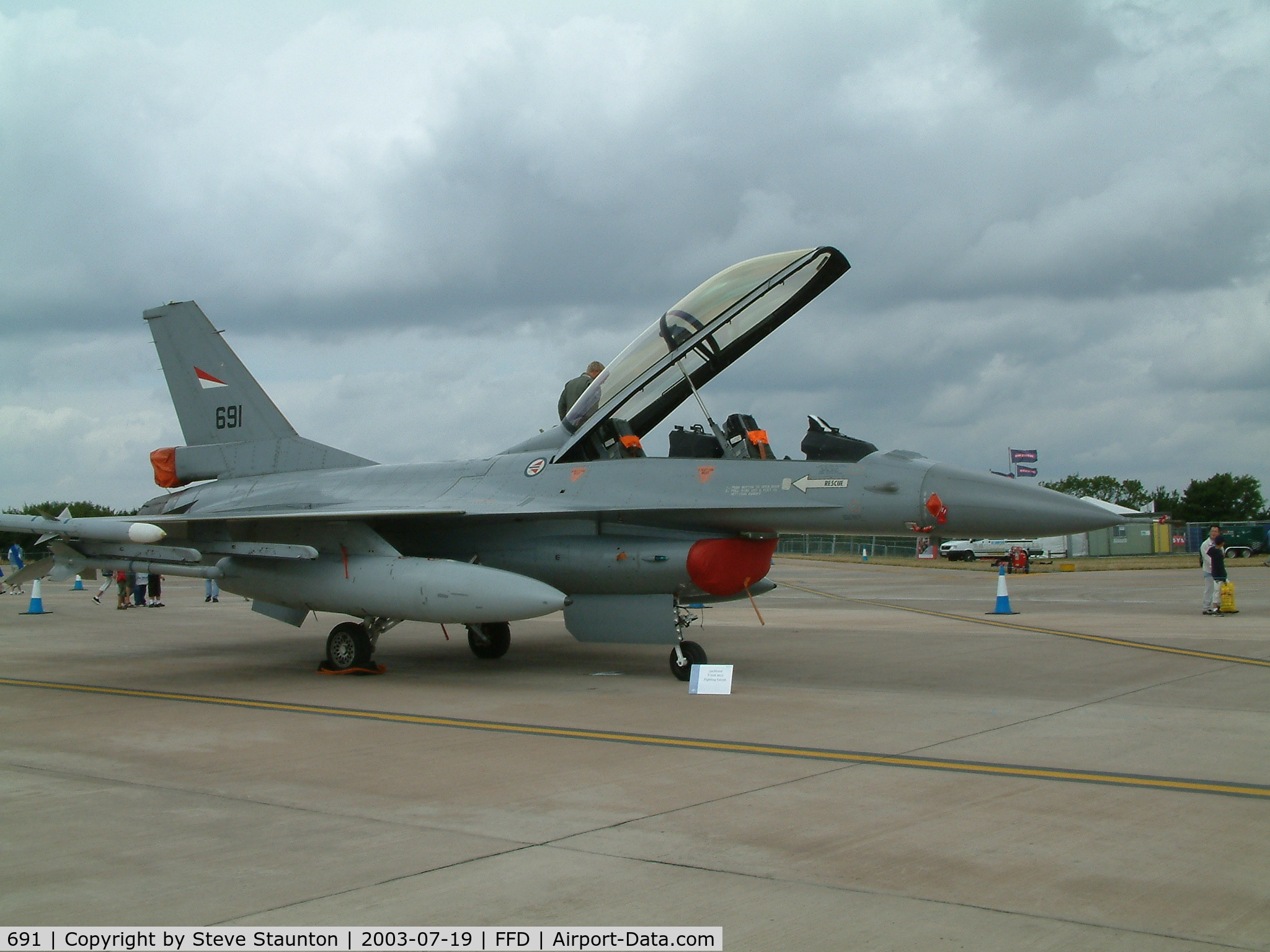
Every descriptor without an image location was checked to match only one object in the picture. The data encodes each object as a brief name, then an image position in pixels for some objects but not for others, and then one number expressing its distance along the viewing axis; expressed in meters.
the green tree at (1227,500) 91.00
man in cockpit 11.86
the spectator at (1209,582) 16.36
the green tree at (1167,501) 98.75
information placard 9.23
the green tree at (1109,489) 97.00
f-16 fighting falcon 9.05
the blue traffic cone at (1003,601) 17.78
